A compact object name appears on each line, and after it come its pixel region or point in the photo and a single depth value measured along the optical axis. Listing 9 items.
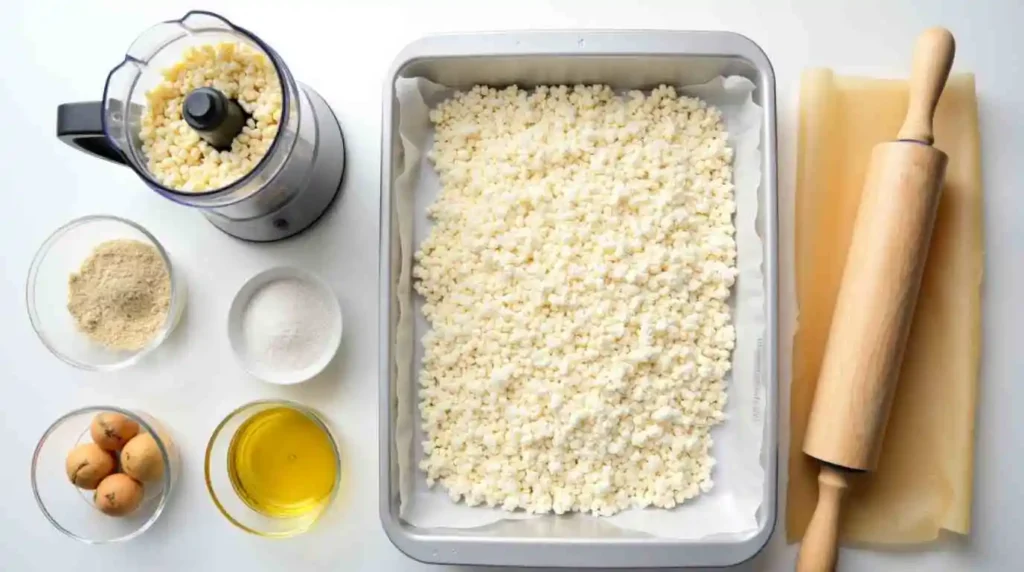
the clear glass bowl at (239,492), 0.93
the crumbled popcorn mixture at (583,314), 0.91
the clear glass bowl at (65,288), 0.98
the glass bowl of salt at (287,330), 0.94
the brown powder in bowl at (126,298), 0.96
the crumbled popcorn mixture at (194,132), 0.82
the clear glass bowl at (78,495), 0.96
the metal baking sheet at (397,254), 0.85
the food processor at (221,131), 0.79
